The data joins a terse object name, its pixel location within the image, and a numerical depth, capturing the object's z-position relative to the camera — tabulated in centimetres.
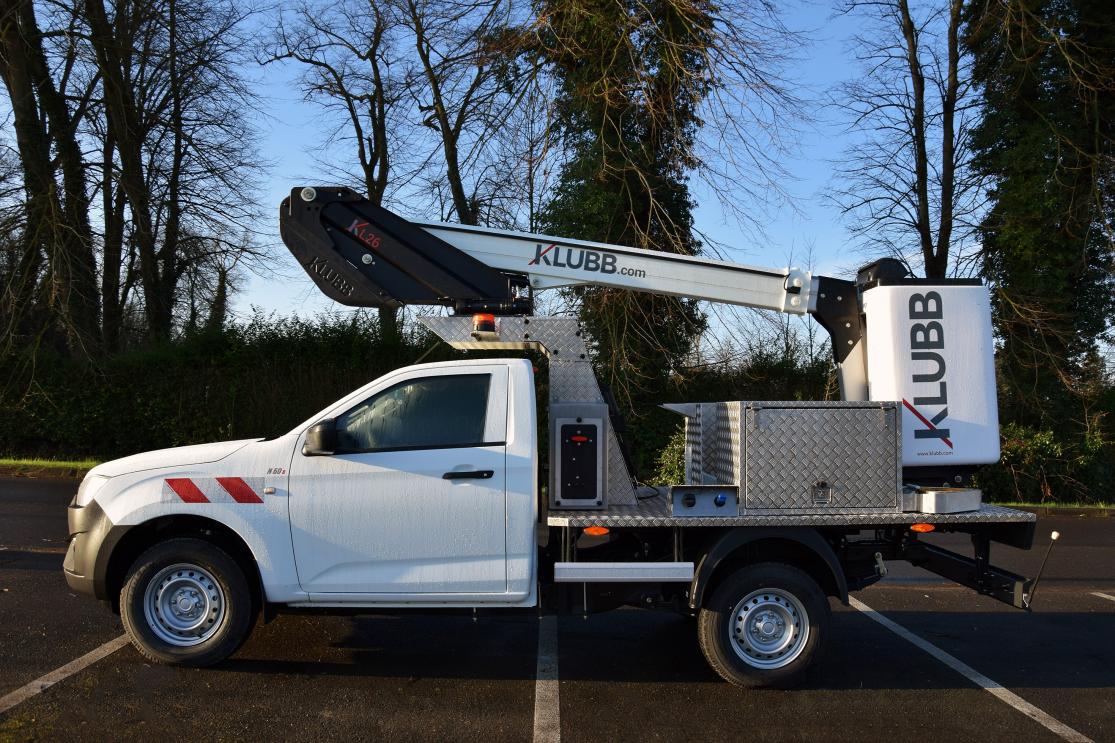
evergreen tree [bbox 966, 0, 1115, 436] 1631
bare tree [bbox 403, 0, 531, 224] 1337
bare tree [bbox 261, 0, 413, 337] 2073
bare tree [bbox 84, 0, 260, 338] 1892
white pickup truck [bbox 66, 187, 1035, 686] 557
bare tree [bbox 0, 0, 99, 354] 1656
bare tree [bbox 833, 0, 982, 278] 1803
